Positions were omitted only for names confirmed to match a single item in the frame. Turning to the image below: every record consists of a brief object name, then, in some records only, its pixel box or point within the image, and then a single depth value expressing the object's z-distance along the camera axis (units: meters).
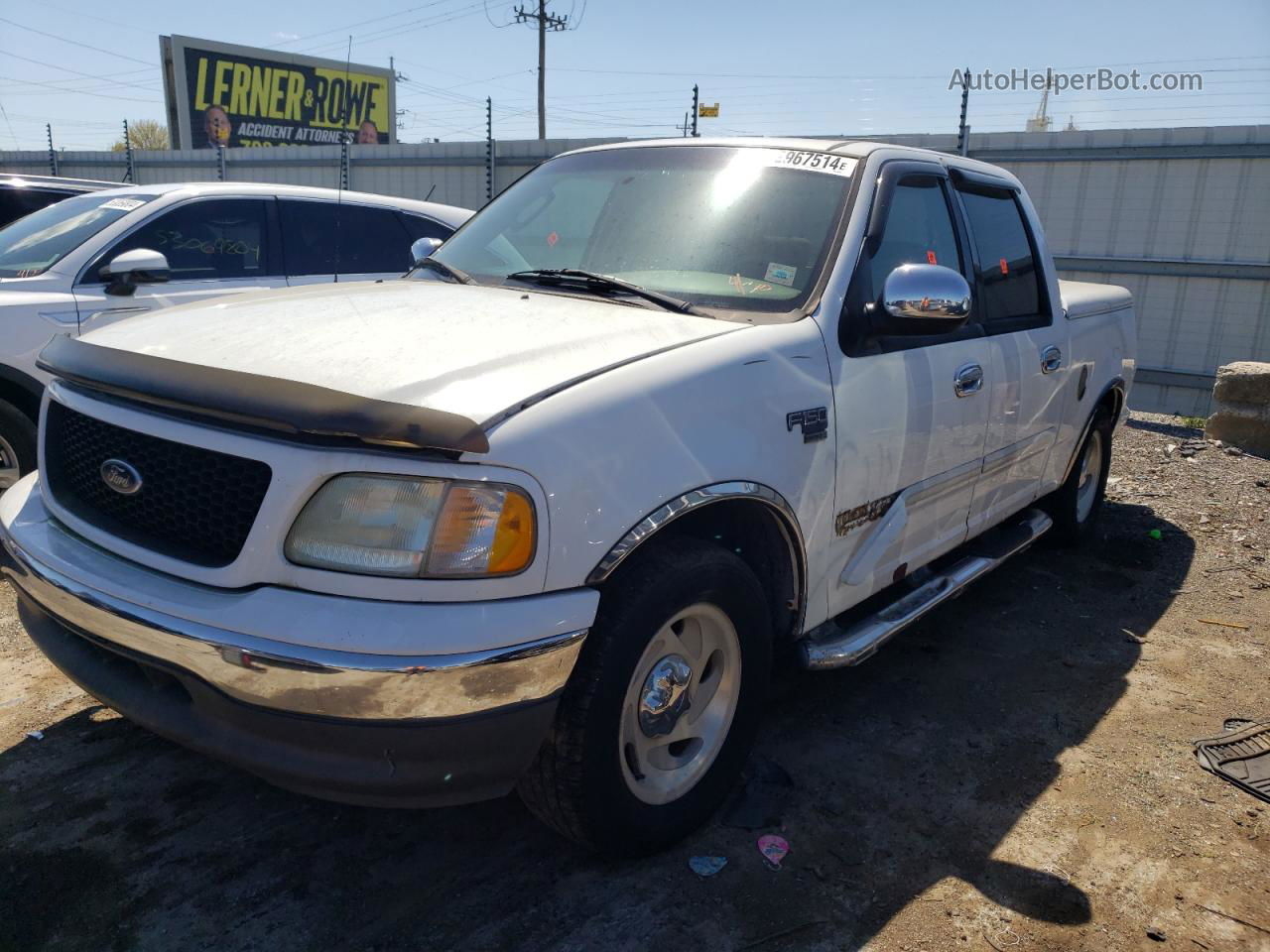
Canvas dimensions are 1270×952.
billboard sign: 34.97
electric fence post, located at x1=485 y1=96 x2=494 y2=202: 13.32
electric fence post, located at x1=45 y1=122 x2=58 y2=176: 17.91
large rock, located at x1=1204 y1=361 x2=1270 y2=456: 7.75
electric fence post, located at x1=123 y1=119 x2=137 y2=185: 15.10
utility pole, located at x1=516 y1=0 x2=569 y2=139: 36.80
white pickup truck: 2.00
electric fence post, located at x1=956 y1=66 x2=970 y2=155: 10.07
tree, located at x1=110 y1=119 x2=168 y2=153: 48.65
